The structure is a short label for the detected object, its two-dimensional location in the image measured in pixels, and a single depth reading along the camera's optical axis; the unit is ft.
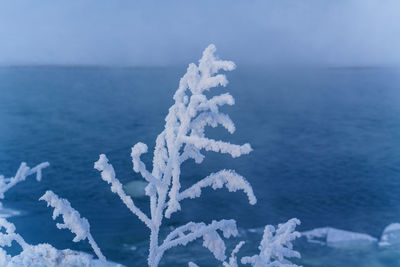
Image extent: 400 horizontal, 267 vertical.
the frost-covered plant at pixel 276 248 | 14.89
